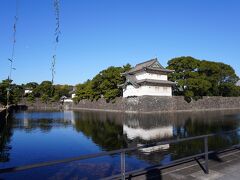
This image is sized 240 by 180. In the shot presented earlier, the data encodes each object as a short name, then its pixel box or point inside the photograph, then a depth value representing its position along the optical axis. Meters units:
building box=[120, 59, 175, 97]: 32.49
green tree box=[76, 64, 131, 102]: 37.44
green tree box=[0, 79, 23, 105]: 27.61
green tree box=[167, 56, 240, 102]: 34.24
